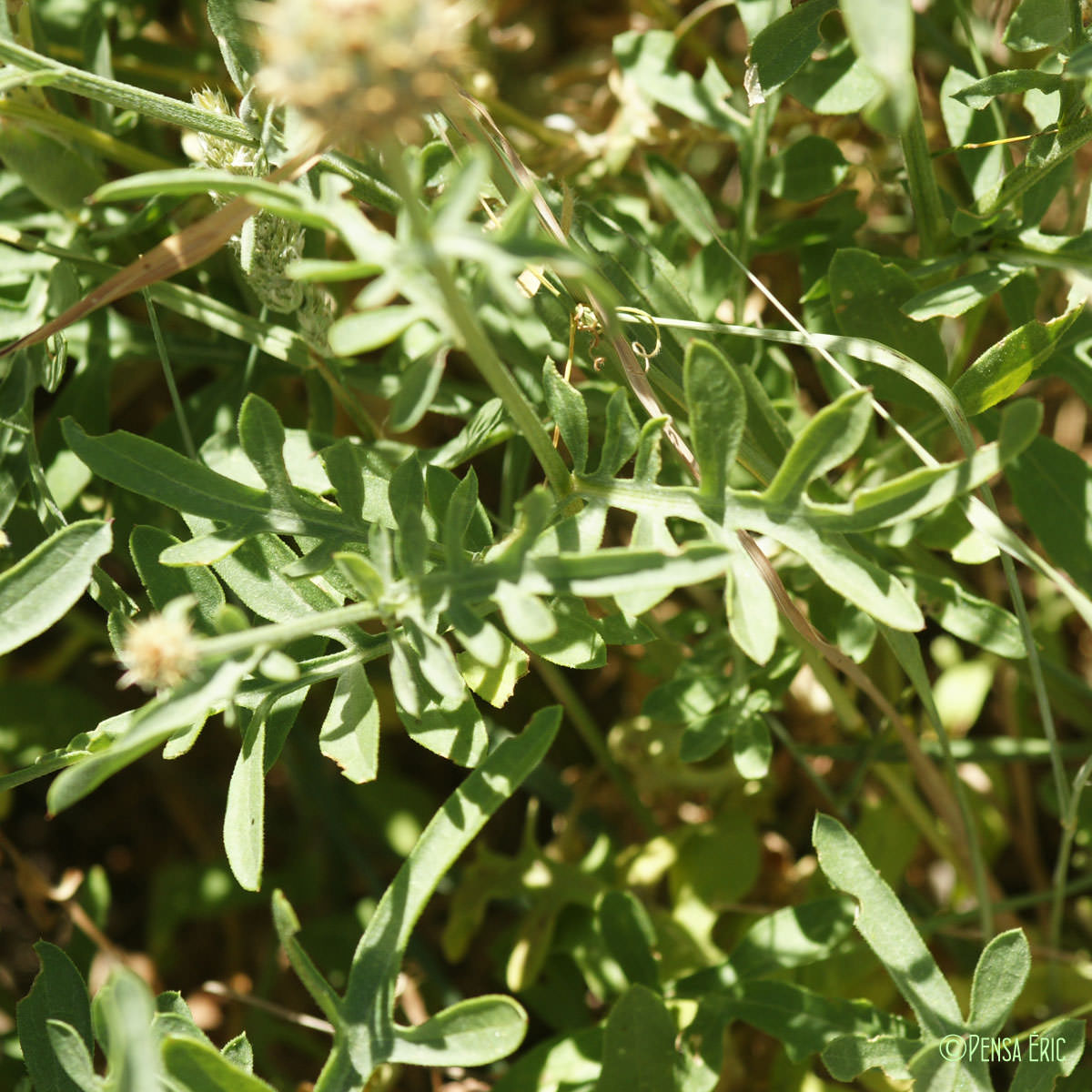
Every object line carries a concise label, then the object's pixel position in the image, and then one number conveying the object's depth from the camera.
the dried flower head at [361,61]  0.66
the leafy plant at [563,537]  0.71
